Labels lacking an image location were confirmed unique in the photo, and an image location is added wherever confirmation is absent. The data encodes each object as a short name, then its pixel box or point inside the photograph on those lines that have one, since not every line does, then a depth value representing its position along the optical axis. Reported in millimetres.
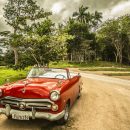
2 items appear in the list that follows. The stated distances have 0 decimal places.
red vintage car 3295
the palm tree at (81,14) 34568
